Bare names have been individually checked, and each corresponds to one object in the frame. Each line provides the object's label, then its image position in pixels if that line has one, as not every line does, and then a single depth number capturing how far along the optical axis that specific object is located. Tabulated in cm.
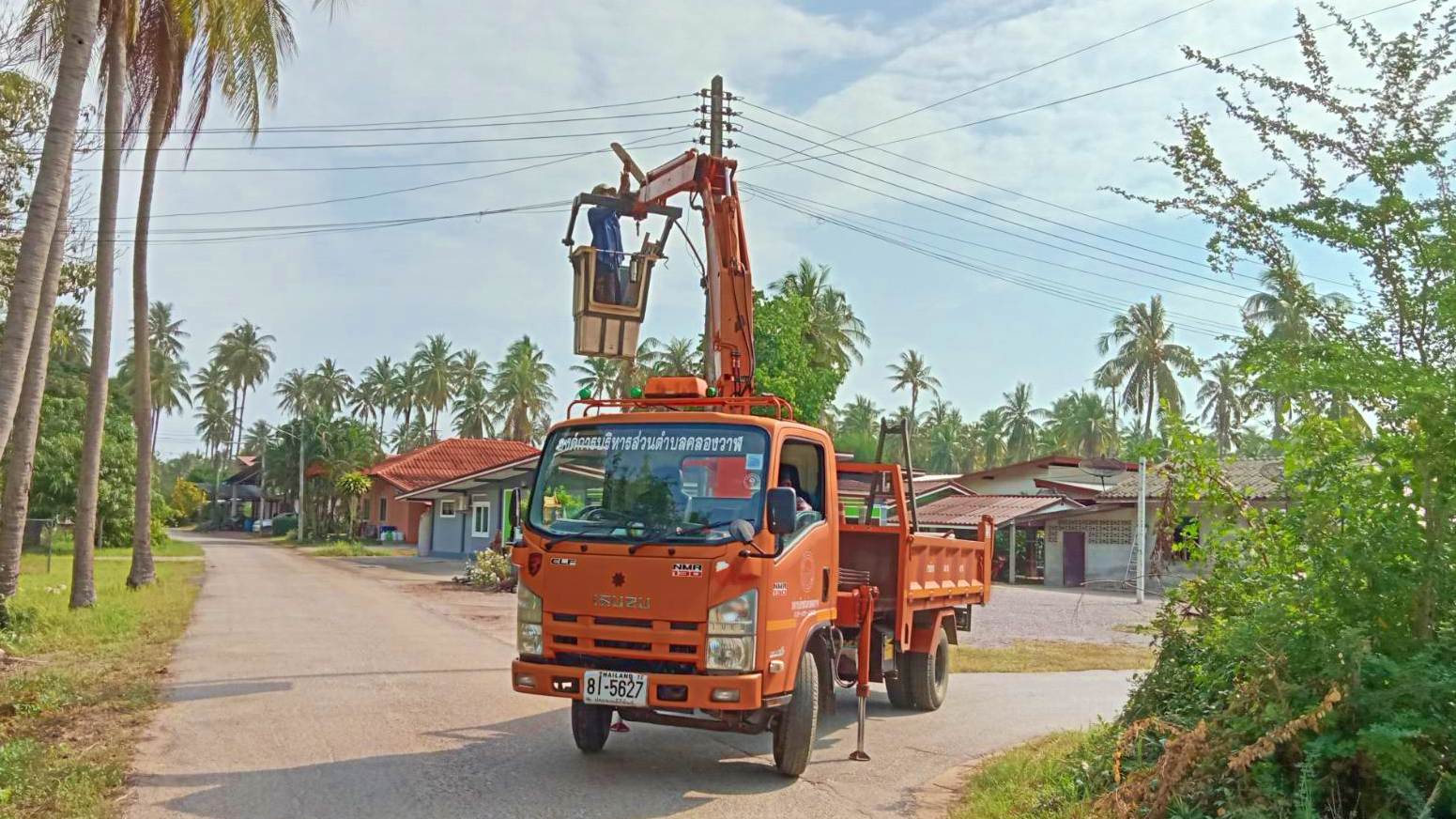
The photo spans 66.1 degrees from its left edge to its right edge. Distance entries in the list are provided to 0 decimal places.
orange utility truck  718
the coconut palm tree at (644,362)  5682
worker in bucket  1074
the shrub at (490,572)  2859
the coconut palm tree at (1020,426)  7912
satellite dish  4603
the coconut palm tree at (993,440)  8238
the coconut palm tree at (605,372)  6317
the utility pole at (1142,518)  2905
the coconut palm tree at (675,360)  5806
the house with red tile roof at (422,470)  5581
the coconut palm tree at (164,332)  8431
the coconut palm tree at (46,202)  988
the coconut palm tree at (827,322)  4272
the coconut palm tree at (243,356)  9088
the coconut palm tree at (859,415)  8275
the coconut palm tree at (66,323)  2194
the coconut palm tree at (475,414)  8288
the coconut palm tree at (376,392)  9156
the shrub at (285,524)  7588
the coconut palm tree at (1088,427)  6838
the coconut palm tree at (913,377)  7844
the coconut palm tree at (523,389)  7756
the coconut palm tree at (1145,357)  5491
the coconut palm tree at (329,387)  9600
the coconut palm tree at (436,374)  8425
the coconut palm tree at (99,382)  1653
